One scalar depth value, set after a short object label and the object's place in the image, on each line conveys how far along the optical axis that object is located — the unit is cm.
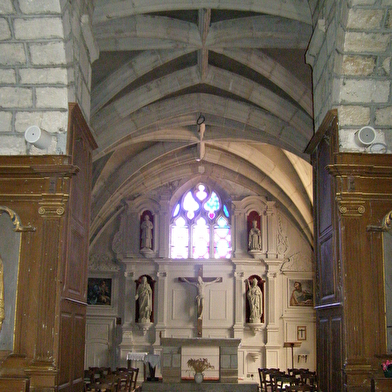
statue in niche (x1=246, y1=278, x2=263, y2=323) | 1792
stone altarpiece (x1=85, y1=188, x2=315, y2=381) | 1803
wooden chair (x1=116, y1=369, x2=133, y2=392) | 1009
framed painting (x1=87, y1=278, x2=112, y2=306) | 1853
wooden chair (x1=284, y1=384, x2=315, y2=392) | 811
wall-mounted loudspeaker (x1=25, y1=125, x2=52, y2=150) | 688
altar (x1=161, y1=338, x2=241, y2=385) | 1280
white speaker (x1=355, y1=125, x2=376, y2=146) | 686
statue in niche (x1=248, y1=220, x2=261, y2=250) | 1836
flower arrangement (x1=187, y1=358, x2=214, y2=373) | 1246
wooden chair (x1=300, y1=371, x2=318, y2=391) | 1055
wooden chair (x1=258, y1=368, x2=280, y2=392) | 1196
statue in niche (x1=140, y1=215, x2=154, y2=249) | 1848
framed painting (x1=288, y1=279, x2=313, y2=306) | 1850
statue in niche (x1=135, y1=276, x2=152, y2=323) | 1802
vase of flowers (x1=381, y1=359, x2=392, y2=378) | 616
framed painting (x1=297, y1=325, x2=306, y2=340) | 1820
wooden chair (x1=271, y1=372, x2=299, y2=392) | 1079
